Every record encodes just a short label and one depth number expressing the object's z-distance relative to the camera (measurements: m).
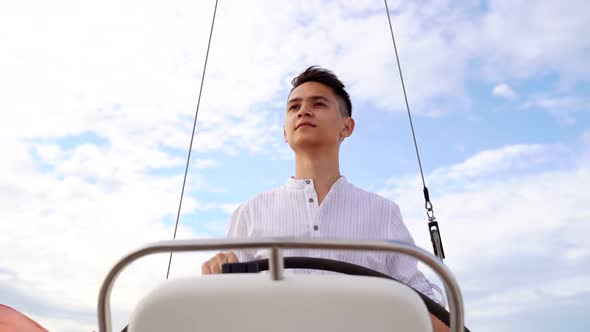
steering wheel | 1.58
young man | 2.59
